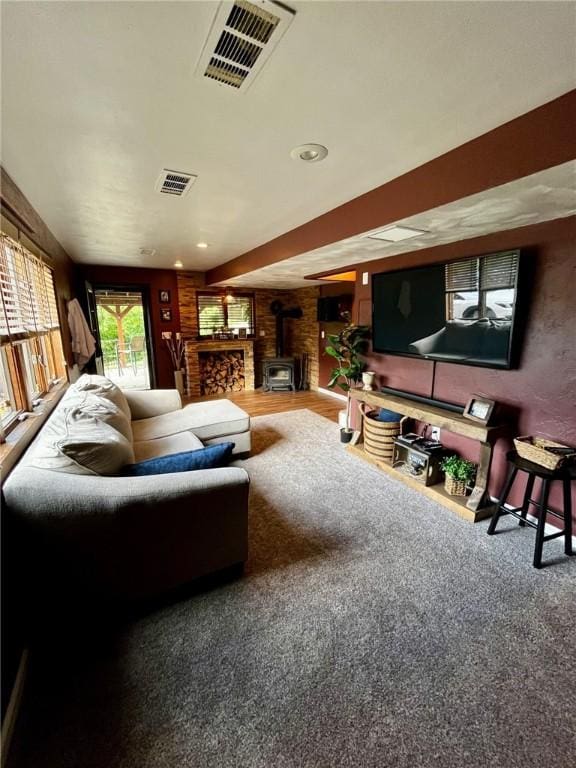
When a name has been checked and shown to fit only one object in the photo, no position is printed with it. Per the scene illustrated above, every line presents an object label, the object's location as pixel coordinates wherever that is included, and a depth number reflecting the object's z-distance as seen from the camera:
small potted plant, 2.44
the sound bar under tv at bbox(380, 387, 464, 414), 2.62
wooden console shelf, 2.26
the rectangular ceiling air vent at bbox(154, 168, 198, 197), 1.86
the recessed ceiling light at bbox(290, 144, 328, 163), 1.54
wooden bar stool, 1.81
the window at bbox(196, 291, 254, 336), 6.05
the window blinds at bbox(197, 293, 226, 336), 6.02
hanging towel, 3.81
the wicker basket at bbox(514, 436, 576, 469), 1.81
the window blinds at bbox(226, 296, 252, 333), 6.29
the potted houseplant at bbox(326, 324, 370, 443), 3.55
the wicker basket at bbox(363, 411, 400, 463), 3.01
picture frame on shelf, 2.27
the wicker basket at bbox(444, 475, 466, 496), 2.46
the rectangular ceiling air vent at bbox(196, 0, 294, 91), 0.87
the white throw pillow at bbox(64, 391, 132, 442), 2.06
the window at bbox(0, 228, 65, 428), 1.81
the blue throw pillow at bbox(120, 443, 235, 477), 1.63
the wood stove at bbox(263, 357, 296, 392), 6.36
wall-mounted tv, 2.17
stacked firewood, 6.16
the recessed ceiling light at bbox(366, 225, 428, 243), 2.09
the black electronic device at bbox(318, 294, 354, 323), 5.34
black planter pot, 3.62
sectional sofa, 1.27
